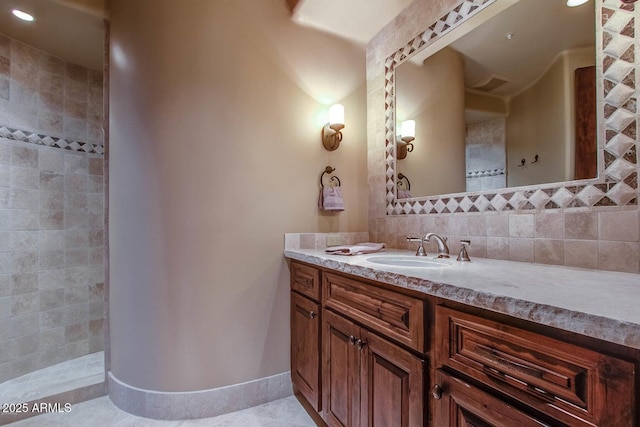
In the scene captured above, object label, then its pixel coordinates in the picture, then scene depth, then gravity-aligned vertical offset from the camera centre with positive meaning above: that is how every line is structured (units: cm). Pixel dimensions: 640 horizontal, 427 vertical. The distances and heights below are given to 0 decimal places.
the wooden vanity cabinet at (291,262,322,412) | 149 -64
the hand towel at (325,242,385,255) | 158 -20
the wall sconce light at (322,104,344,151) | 194 +58
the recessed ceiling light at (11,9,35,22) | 183 +126
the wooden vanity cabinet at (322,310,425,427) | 92 -60
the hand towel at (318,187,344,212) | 195 +10
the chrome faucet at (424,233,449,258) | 145 -15
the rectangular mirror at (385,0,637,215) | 103 +47
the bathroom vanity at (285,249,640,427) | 53 -32
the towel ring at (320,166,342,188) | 201 +29
